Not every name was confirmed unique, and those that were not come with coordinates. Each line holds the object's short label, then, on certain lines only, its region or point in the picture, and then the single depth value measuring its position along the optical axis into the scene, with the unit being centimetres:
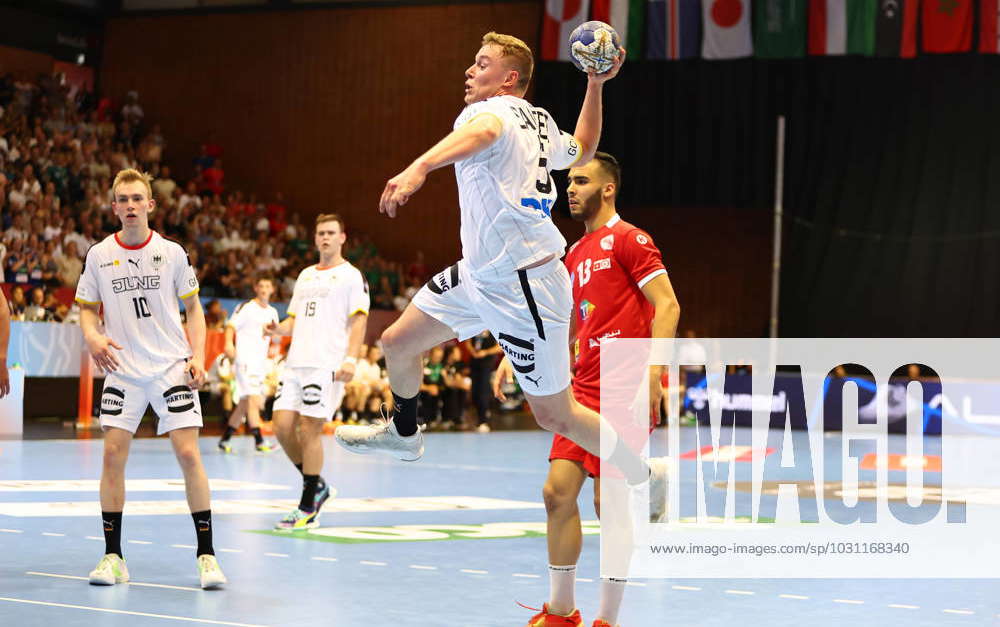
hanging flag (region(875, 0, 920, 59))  2447
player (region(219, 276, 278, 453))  1519
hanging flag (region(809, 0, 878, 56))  2466
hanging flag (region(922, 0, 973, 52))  2409
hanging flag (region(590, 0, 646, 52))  2555
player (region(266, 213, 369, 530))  930
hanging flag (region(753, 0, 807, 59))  2503
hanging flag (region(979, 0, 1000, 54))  2392
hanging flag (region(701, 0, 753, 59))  2536
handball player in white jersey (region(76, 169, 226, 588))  681
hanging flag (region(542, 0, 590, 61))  2575
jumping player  499
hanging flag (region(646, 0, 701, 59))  2550
